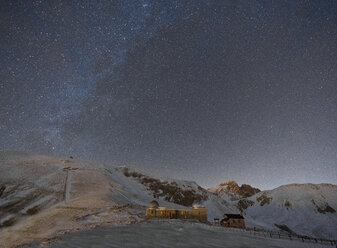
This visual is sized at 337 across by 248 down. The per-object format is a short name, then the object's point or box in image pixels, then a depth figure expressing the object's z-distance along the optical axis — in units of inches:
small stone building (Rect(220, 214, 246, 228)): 2327.8
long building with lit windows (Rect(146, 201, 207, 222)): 1968.5
